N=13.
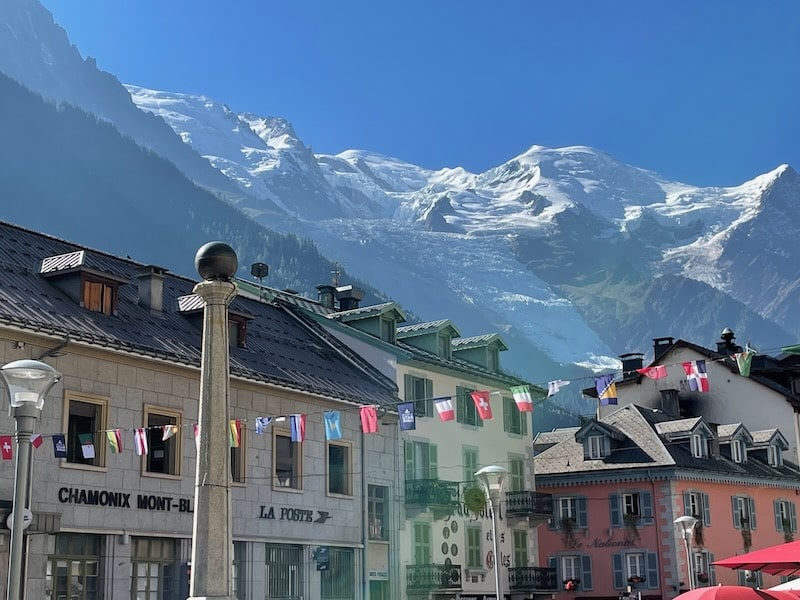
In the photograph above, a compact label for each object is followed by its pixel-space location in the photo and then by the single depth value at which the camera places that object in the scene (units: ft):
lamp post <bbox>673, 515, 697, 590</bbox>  113.60
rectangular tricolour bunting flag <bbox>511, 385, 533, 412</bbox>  96.84
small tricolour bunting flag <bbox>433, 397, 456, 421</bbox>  98.37
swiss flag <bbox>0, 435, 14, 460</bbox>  80.99
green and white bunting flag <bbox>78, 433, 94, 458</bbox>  86.89
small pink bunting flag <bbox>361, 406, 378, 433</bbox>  91.84
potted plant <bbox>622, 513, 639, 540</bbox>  169.17
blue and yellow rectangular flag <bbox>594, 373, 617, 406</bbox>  92.32
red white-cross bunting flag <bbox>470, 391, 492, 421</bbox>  92.73
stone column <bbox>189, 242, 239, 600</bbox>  44.04
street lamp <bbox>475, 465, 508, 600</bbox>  84.43
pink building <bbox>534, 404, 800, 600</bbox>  166.61
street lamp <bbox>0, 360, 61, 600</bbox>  44.42
